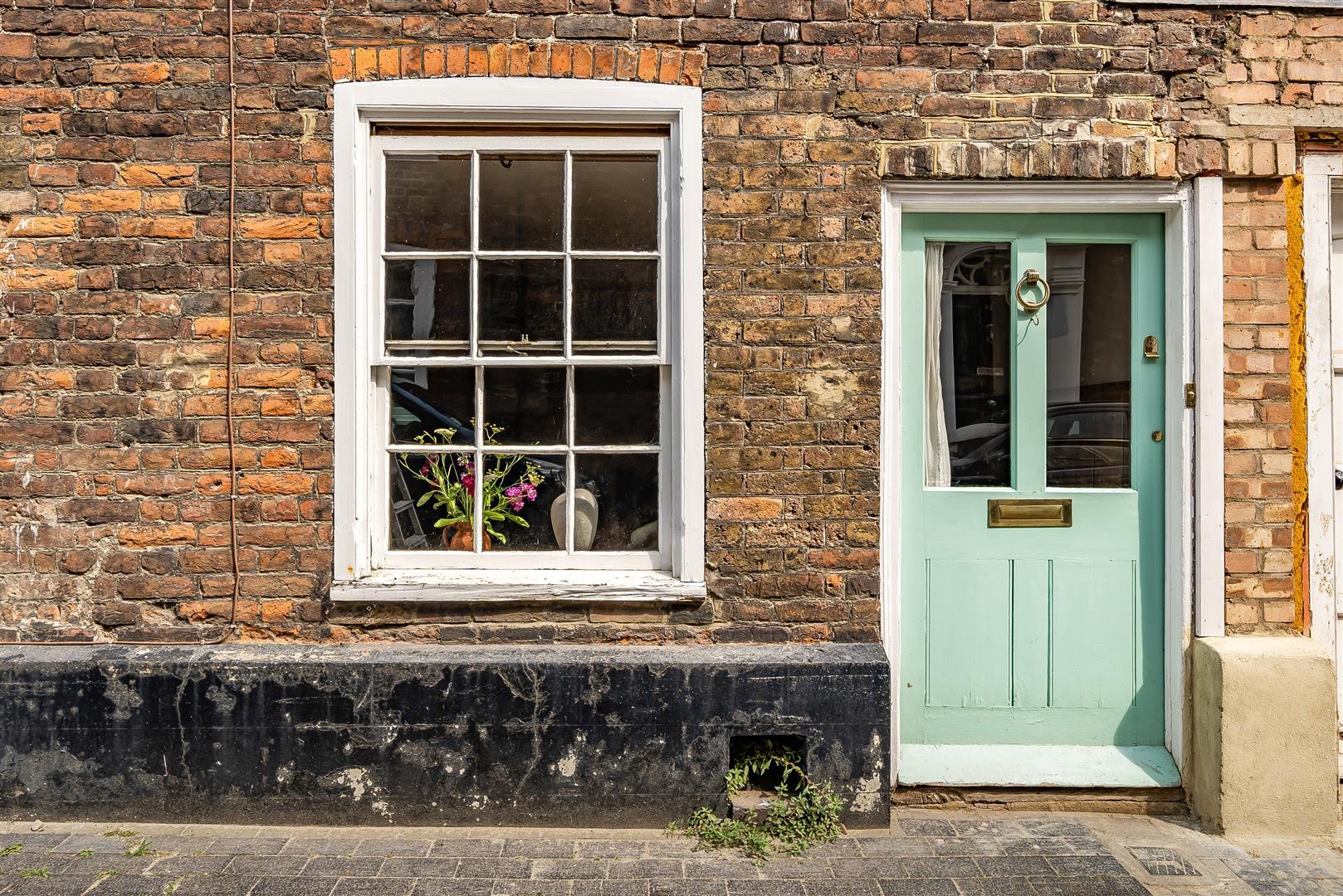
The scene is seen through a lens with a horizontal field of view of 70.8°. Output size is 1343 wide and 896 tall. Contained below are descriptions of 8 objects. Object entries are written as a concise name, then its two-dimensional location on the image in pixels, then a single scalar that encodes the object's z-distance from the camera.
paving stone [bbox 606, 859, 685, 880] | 3.21
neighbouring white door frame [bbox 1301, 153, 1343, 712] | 3.70
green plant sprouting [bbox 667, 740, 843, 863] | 3.42
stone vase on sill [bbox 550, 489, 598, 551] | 3.79
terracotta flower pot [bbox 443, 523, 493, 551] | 3.81
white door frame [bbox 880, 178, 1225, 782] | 3.66
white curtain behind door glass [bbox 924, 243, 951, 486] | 3.83
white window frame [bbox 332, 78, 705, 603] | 3.61
